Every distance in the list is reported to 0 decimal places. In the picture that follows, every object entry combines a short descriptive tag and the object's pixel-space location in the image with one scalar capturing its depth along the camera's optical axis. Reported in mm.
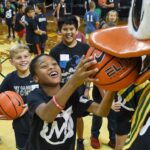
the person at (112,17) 4978
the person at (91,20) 8609
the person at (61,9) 11531
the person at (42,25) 7387
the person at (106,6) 10867
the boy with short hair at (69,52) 3398
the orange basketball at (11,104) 2764
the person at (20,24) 8724
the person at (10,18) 10156
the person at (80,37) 4388
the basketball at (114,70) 1252
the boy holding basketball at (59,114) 1907
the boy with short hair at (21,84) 2842
